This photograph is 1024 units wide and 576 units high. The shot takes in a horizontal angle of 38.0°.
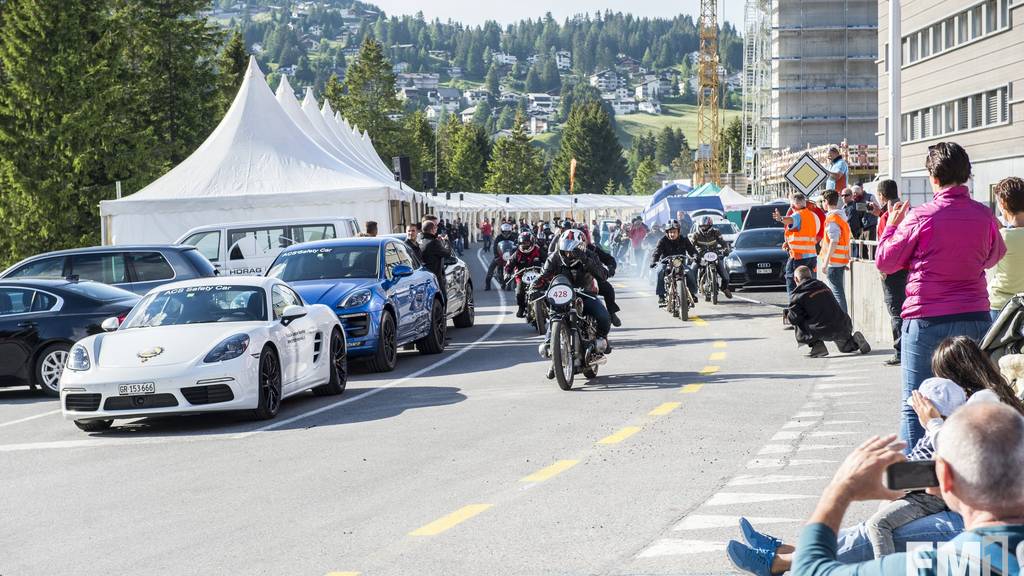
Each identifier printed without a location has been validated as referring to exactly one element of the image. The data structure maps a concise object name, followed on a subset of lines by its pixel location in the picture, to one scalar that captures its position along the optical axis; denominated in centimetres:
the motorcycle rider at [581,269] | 1547
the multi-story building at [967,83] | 4991
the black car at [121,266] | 1969
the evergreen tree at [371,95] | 12619
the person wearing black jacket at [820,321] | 1736
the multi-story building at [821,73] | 11456
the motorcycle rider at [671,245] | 2539
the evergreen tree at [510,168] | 18350
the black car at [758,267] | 3259
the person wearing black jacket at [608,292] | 1626
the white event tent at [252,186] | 3425
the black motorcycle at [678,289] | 2456
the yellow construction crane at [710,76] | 14188
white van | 2544
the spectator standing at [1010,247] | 909
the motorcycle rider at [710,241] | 2750
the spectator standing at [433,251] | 2183
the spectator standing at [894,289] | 1478
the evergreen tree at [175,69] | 6912
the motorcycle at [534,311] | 2103
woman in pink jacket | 773
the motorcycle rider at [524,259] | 2311
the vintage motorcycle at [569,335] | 1459
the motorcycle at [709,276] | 2823
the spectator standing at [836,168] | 2300
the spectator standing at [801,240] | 1997
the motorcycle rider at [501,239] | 3557
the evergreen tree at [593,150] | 19700
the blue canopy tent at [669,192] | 6109
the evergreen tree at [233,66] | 9314
